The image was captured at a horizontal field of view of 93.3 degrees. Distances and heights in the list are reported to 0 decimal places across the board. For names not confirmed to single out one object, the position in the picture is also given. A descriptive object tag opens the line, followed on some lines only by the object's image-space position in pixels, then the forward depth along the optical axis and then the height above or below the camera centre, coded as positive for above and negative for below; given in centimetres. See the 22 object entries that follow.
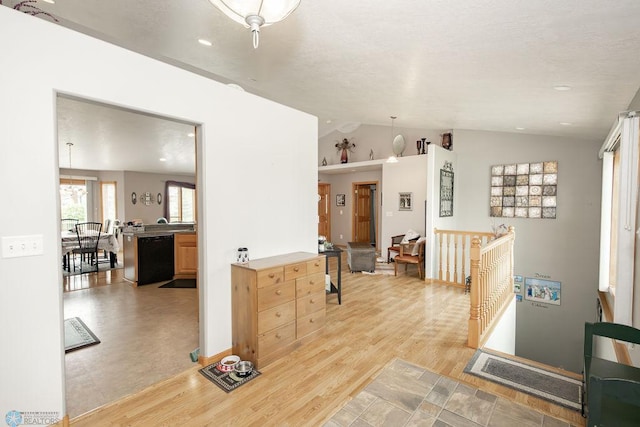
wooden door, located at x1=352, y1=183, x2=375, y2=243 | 924 -22
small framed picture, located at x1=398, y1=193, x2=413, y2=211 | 687 +11
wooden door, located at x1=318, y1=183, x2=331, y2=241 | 984 -14
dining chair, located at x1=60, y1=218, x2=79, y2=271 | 848 -51
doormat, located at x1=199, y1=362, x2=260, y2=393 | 231 -137
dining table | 584 -78
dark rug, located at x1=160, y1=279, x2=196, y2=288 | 498 -132
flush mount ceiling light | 135 +90
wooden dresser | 255 -91
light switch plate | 167 -23
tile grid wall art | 536 +30
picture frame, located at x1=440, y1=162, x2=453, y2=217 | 568 +32
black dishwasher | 506 -92
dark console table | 418 -70
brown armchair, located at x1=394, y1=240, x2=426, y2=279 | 562 -92
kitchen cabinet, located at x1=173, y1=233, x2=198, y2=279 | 539 -91
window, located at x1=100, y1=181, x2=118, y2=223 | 912 +13
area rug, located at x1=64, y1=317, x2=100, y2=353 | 290 -134
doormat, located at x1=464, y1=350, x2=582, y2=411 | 218 -137
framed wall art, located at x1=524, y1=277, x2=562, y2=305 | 532 -152
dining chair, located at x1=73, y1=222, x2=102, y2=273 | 595 -73
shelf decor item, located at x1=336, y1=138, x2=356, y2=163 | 836 +163
